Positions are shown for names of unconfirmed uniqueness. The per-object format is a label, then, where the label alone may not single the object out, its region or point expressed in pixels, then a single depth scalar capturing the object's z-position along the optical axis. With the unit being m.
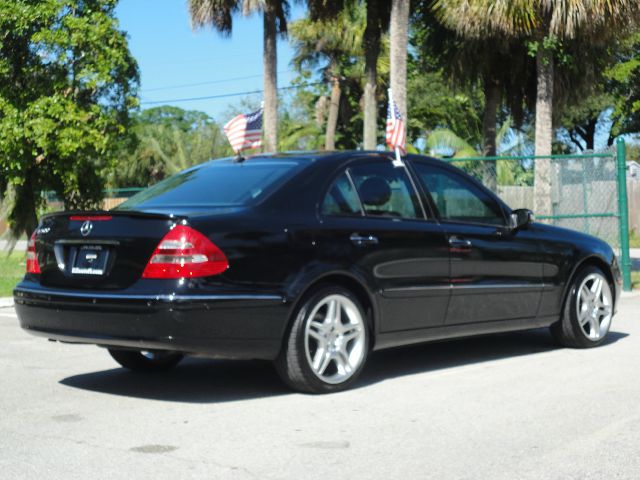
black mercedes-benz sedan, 6.16
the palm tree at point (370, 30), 24.80
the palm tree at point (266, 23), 24.70
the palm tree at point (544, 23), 18.56
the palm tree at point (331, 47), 36.75
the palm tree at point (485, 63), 22.44
